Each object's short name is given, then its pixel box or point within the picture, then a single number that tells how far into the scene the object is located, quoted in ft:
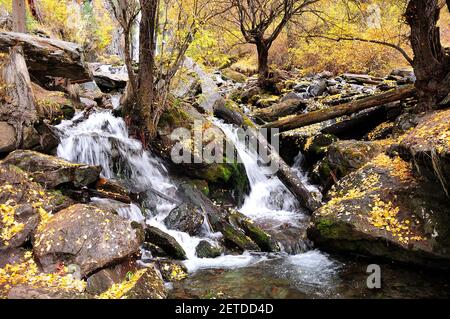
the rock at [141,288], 13.55
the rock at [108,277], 14.43
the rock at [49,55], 26.27
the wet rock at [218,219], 22.43
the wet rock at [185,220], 23.09
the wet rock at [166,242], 20.33
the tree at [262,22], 45.91
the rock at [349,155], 28.04
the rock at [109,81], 48.80
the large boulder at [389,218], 18.20
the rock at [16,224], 15.49
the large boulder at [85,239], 15.07
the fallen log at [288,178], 28.14
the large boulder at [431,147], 15.71
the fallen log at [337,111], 33.60
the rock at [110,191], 22.50
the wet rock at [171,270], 18.28
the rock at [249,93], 52.19
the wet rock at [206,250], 21.06
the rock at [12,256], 14.71
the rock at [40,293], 11.70
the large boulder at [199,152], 29.68
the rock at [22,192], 17.28
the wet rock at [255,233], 22.29
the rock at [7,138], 21.70
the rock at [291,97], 46.53
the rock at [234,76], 73.52
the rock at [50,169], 20.11
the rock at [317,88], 51.55
